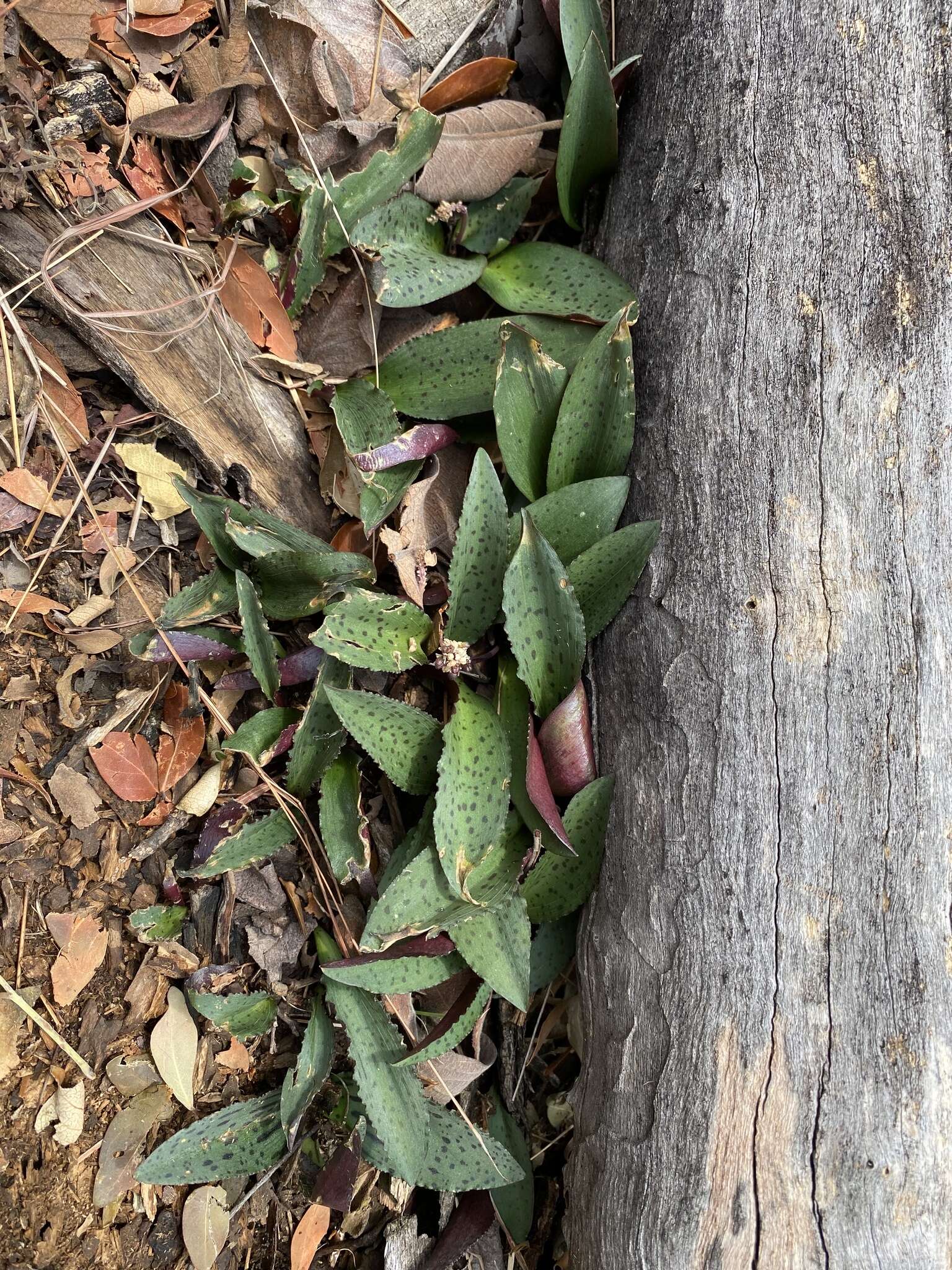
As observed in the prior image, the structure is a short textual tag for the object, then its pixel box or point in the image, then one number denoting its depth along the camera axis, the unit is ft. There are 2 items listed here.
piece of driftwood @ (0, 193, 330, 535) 1.42
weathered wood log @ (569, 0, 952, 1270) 1.22
